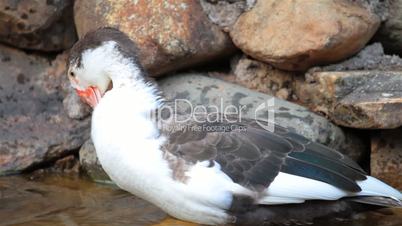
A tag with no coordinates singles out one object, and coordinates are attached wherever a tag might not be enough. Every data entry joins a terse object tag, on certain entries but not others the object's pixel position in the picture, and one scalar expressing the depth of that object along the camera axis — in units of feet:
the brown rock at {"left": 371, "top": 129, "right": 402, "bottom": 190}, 27.71
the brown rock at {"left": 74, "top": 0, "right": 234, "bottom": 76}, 29.66
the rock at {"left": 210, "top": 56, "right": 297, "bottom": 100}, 30.09
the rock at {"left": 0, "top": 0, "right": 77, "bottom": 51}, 31.22
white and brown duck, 22.22
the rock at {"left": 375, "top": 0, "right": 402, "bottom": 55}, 29.81
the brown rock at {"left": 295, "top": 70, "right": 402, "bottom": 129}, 26.08
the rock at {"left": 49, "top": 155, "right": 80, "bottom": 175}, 30.91
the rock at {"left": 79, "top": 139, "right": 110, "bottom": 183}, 29.63
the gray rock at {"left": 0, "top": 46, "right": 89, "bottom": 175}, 30.45
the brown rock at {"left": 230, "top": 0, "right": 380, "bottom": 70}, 27.89
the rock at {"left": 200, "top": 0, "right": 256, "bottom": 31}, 30.45
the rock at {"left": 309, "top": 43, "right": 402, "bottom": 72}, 28.96
